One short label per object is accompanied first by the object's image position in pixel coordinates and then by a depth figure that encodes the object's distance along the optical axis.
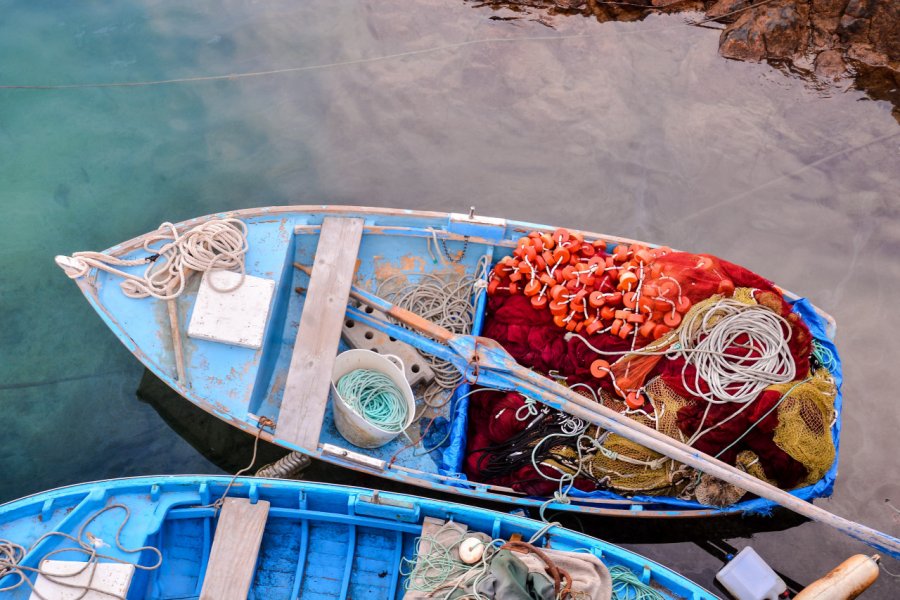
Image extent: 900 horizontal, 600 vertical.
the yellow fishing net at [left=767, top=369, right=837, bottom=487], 5.38
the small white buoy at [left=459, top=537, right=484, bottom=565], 4.51
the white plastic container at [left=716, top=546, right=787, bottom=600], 5.84
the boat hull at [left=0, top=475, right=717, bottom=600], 4.85
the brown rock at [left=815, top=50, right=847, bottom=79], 8.90
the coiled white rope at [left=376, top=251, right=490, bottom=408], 6.29
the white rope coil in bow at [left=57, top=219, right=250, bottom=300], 5.51
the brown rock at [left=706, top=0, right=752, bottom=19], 9.15
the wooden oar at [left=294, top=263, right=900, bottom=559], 5.13
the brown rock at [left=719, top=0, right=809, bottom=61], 8.84
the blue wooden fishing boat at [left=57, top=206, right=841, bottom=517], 5.45
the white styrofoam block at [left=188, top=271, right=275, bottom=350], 5.46
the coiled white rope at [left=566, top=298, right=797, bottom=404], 5.38
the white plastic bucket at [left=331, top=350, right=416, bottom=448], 5.48
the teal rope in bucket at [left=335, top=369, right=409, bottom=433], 5.62
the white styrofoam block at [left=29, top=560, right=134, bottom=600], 4.51
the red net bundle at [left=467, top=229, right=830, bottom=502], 5.42
